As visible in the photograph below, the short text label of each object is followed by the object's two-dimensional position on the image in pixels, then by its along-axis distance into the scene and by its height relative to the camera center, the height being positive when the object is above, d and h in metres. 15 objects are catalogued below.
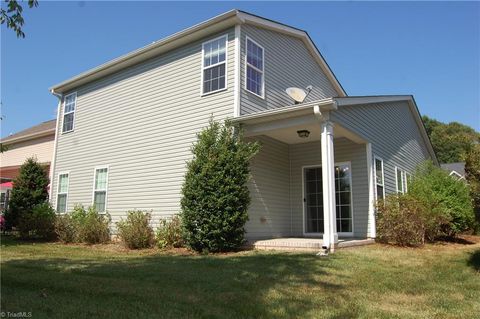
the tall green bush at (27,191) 15.27 +0.96
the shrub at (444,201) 11.38 +0.58
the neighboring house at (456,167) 35.16 +4.90
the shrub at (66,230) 12.82 -0.41
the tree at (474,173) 7.14 +0.86
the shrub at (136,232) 10.64 -0.37
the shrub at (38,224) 13.56 -0.25
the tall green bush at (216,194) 9.10 +0.57
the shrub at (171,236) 10.29 -0.45
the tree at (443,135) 52.41 +11.49
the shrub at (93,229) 12.34 -0.36
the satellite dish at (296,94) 12.08 +3.74
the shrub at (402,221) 10.16 -0.02
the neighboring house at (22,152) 19.47 +3.34
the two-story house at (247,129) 10.55 +2.45
